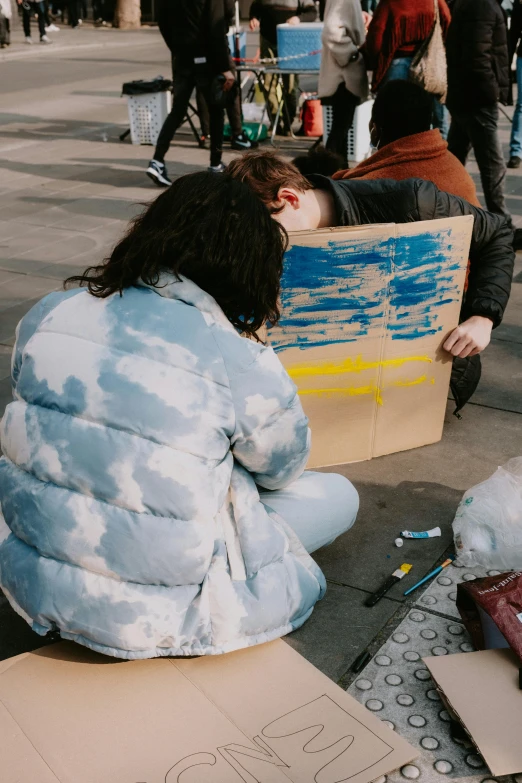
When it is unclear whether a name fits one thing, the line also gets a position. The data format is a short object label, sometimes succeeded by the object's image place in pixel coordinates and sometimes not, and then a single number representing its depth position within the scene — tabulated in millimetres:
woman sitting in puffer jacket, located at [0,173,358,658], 1776
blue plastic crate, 8086
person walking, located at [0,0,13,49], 16750
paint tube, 2574
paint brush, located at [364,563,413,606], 2305
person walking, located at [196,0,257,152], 8203
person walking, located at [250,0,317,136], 8562
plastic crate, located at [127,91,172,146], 8523
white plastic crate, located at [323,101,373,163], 7633
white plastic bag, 2381
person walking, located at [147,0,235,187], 6621
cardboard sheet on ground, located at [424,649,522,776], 1729
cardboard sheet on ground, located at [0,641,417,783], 1703
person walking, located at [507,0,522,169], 7195
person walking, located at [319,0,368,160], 6547
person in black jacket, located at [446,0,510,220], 5203
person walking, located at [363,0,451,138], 5754
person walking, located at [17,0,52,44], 18547
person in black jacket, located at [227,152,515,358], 2652
